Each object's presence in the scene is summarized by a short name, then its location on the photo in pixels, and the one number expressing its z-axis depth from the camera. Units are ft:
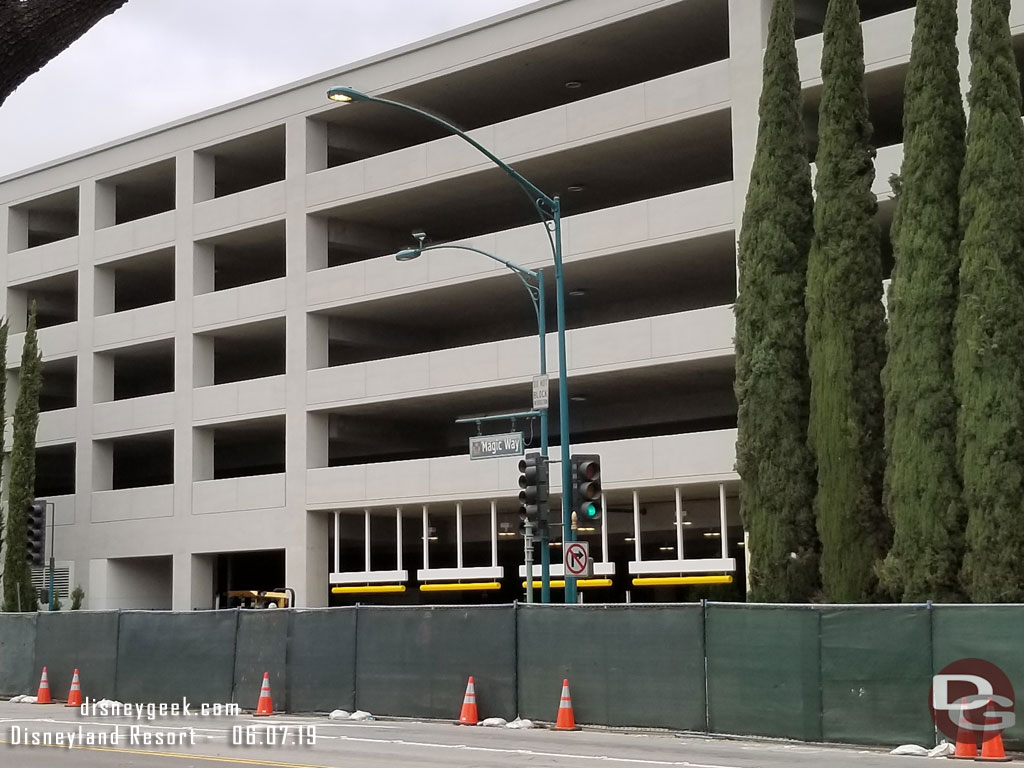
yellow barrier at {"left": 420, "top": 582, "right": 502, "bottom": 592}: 122.11
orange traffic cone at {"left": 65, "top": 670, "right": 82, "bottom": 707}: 85.87
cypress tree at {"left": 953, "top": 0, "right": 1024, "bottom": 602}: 73.46
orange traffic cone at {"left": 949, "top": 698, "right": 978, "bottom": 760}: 53.42
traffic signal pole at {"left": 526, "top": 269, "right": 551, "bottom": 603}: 78.28
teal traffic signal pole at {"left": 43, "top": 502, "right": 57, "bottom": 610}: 148.71
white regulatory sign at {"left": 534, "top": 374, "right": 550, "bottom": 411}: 84.07
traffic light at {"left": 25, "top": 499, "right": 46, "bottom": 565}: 107.34
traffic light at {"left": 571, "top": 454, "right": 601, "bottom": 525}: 75.61
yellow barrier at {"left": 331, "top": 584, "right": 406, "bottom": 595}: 126.72
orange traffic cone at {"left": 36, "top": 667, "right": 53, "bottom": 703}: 88.43
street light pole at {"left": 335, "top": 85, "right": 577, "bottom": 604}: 77.41
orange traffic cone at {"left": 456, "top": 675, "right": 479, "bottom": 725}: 69.97
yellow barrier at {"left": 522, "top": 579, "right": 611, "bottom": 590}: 114.83
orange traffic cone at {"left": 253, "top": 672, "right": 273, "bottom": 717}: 77.15
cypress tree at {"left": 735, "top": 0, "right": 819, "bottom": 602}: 86.28
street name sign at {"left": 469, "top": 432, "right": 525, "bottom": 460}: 79.89
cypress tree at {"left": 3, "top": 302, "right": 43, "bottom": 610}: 143.84
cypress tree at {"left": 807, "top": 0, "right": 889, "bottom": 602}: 82.74
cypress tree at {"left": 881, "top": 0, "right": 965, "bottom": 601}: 76.54
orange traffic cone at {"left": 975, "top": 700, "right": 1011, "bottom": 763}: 52.06
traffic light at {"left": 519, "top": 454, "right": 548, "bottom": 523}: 77.36
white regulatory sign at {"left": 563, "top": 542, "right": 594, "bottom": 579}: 76.54
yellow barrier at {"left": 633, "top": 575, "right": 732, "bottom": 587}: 109.29
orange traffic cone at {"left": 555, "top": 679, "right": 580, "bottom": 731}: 66.69
